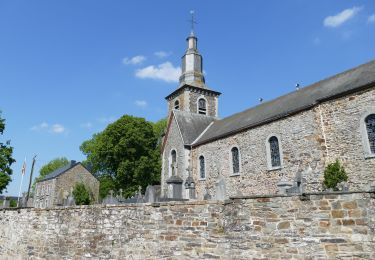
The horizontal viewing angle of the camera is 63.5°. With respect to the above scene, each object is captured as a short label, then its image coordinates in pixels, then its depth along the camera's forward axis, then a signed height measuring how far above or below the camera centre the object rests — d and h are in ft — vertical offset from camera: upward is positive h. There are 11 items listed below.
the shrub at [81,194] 106.41 +7.17
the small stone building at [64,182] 123.85 +13.39
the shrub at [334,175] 41.34 +5.10
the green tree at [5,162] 70.49 +12.36
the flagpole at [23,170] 95.35 +13.69
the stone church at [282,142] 41.42 +12.40
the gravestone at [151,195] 28.54 +1.77
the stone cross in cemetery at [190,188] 42.39 +3.57
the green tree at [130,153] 93.45 +19.10
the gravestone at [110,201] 33.83 +1.53
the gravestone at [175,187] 34.42 +3.04
